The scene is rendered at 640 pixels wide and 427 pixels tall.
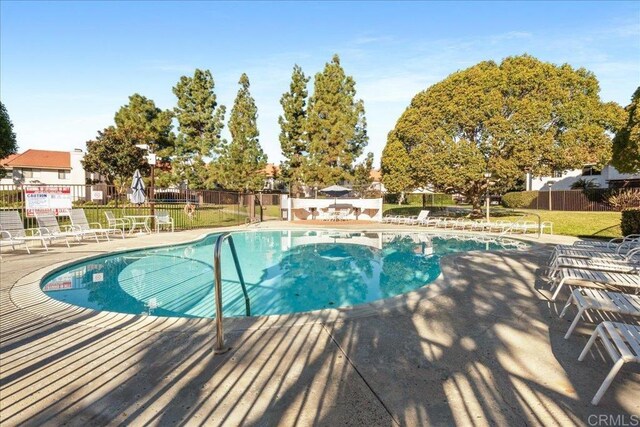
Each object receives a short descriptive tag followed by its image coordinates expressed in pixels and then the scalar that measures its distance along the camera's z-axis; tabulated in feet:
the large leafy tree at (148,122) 111.75
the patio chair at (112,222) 45.13
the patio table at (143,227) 46.08
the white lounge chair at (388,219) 70.13
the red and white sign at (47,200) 36.96
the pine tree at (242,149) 108.37
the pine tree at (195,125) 109.60
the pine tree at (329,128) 102.17
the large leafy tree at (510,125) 60.90
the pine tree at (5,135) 64.08
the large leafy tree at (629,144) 37.50
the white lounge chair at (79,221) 37.19
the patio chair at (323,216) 79.05
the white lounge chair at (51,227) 32.99
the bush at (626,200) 68.14
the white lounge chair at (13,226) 31.49
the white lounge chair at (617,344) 8.38
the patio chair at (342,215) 78.59
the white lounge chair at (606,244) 25.15
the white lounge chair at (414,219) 64.23
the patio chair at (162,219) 47.94
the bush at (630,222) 37.68
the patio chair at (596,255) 20.30
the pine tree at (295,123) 108.58
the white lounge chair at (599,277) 15.85
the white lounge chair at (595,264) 18.48
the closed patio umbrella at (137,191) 45.60
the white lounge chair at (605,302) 11.96
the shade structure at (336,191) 79.38
